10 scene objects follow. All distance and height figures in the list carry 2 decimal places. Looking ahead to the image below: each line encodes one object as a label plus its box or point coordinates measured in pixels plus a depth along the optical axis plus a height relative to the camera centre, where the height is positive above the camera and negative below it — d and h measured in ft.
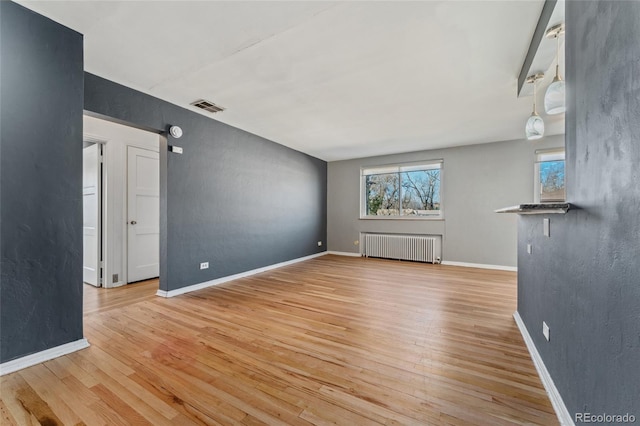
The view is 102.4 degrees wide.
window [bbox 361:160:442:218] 19.88 +1.78
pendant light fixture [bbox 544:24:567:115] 5.77 +2.71
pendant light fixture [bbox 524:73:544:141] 7.88 +2.68
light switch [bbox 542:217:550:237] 5.74 -0.32
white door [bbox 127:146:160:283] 13.82 -0.11
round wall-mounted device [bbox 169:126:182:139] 11.48 +3.63
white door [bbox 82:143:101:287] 13.05 -0.10
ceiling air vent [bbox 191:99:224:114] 11.51 +4.92
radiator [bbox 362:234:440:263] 19.21 -2.75
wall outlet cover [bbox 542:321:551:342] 5.66 -2.66
